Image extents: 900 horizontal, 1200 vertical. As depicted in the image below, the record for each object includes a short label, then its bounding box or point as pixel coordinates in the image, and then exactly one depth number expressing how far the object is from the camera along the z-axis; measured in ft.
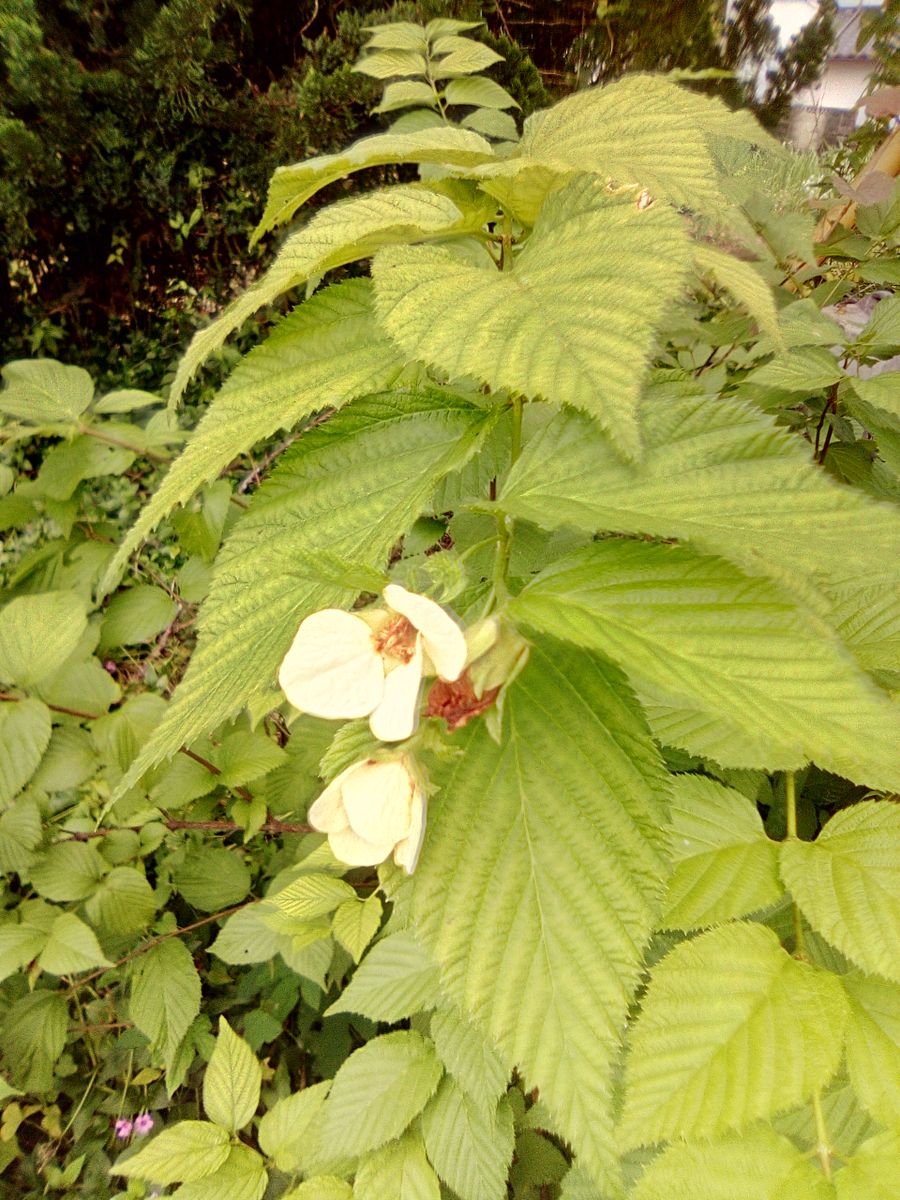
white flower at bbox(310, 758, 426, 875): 1.28
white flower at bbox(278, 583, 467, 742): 1.23
